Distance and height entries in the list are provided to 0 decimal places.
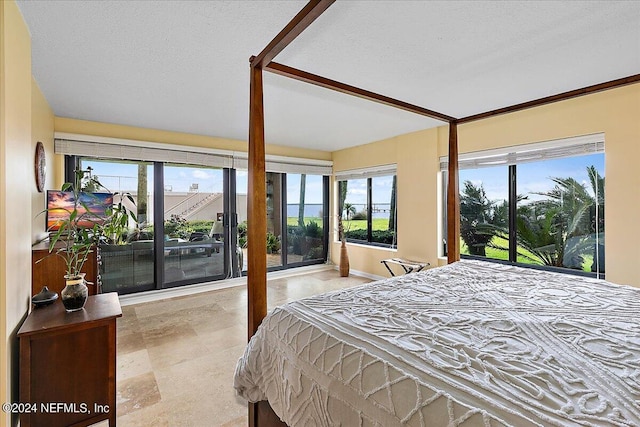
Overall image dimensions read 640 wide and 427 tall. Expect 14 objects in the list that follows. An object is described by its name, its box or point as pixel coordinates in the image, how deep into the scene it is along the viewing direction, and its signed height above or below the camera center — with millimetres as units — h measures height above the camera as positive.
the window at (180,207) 3994 +110
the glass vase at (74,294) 1717 -459
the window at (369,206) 5105 +142
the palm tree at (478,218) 3721 -69
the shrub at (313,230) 5897 -322
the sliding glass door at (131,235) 3990 -293
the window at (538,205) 2971 +85
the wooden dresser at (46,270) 2188 -425
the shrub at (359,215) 5566 -30
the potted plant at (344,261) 5355 -853
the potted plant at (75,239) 1724 -158
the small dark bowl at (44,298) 1779 -506
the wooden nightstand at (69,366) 1527 -858
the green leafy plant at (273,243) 5523 -539
